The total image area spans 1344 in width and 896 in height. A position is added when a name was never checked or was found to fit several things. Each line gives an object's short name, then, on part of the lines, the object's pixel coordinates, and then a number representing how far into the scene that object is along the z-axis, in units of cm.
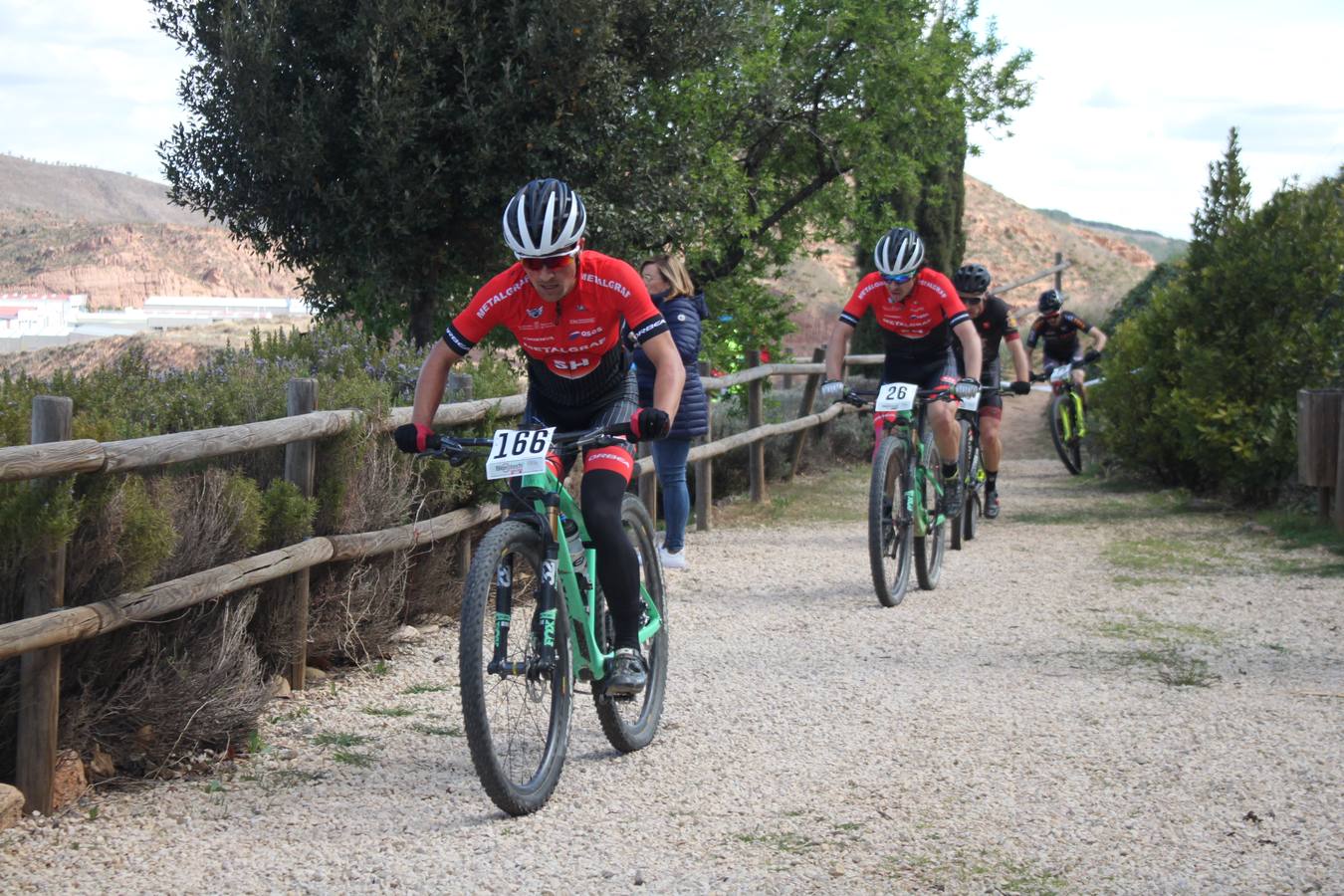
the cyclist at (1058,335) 1558
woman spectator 879
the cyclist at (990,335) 1106
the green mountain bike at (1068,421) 1611
